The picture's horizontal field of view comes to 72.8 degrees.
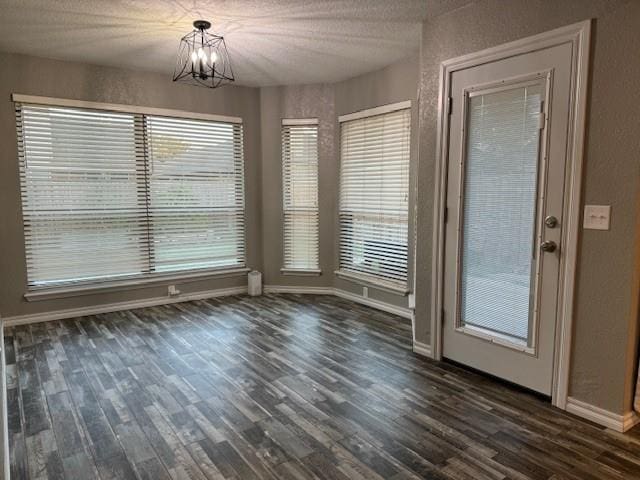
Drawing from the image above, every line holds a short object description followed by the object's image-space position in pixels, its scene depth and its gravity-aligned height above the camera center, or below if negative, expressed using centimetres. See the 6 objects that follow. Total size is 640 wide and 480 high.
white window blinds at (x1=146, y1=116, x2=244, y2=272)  477 +1
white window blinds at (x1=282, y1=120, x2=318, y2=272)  523 +1
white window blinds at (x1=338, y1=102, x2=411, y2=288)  438 +1
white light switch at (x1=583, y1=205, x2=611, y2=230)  230 -12
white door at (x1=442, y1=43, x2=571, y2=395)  251 -12
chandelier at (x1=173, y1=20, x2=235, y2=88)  331 +128
